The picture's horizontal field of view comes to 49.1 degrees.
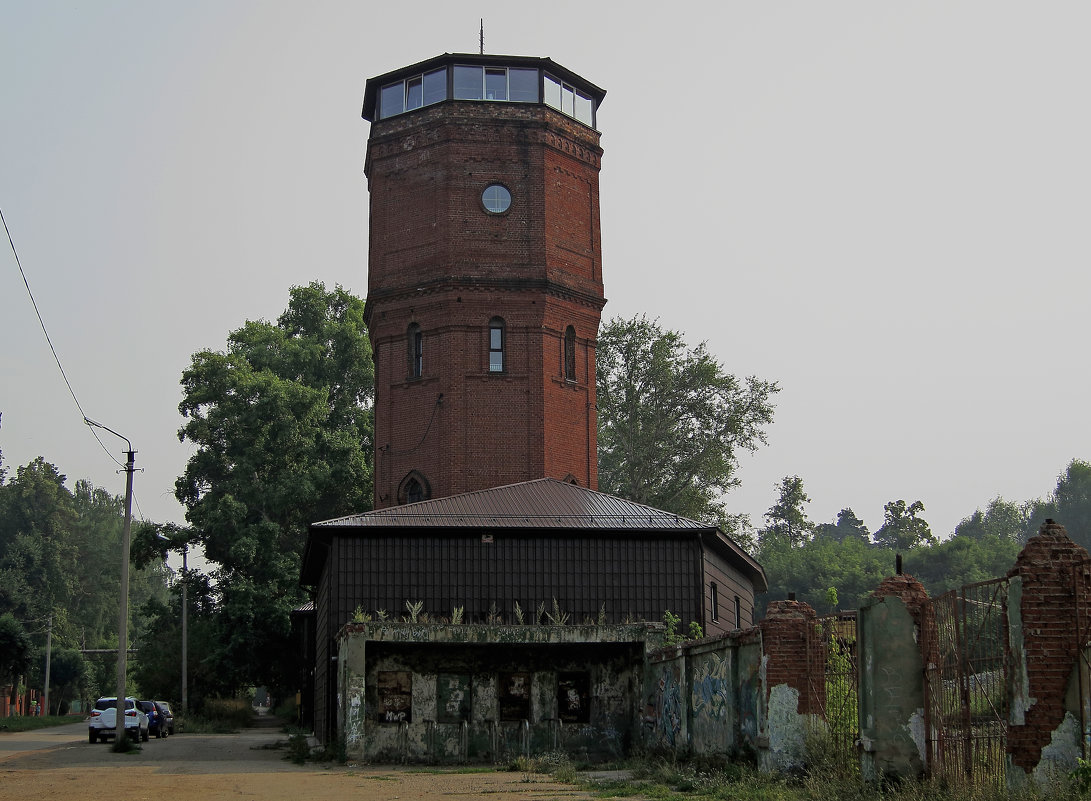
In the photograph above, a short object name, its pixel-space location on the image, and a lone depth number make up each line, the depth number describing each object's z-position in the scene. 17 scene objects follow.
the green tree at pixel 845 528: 140.50
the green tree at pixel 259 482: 42.72
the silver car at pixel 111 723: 33.06
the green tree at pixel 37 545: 74.38
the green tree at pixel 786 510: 87.88
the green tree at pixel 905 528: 113.62
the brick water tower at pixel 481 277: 32.03
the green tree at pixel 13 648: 49.19
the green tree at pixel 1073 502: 104.31
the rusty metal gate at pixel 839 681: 14.10
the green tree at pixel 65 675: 70.00
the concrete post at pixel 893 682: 12.59
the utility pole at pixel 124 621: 27.45
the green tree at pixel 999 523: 117.62
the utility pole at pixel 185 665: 45.88
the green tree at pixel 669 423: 50.16
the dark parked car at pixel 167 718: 38.16
